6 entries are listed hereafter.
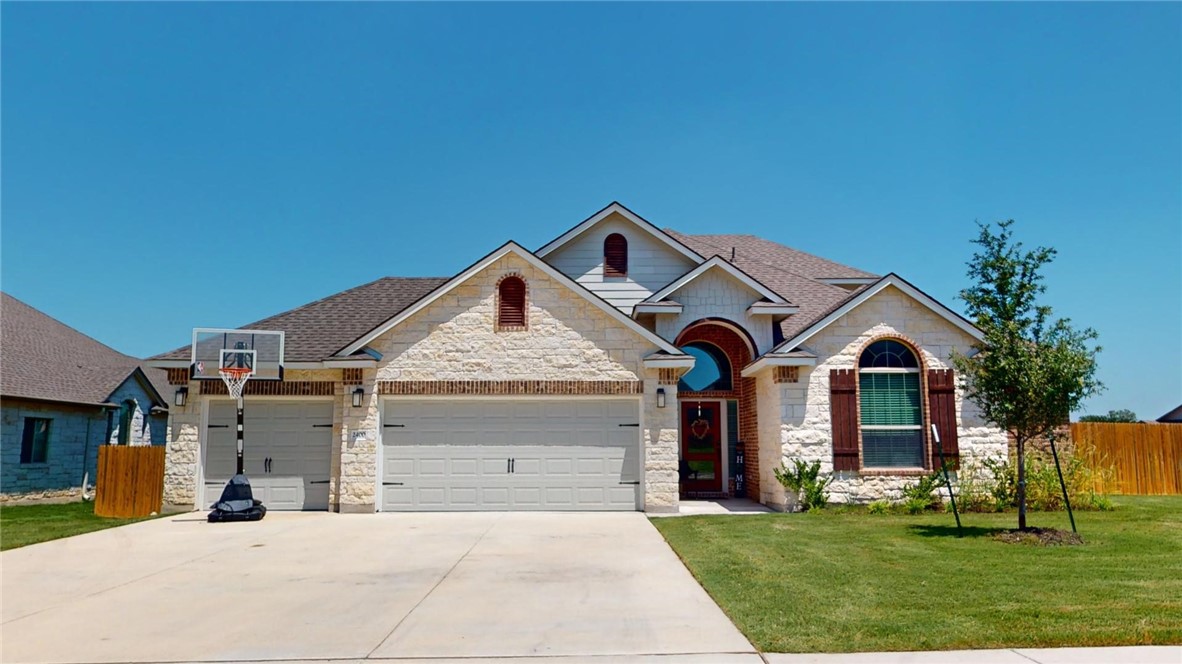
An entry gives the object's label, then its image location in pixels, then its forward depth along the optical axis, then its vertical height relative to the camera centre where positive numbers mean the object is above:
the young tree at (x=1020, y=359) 11.06 +0.98
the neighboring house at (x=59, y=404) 19.22 +0.47
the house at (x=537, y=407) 15.31 +0.32
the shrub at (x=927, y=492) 14.97 -1.37
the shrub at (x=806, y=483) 14.98 -1.22
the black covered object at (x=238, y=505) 13.91 -1.58
